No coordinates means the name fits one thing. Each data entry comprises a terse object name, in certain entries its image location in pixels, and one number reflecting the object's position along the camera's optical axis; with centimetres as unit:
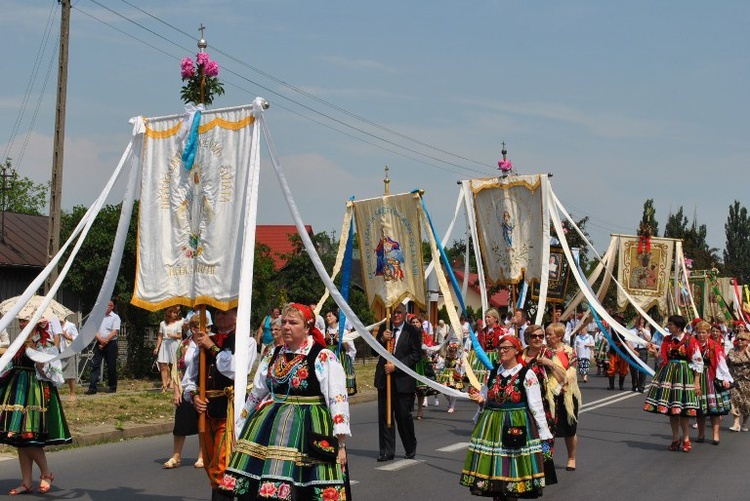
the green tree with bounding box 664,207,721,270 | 6188
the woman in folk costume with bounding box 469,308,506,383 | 1515
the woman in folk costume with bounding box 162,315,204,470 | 1064
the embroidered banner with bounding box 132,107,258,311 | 827
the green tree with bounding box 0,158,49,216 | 5654
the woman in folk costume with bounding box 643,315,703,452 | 1352
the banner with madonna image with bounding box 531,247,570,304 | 2095
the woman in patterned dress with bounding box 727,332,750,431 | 1622
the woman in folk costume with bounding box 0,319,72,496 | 935
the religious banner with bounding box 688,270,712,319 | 2973
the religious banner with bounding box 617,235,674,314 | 2048
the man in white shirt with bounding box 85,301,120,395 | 1933
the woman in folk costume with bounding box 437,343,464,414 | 1895
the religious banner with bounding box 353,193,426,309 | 1314
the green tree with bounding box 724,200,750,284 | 9519
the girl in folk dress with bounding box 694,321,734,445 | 1389
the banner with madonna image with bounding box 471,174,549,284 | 1666
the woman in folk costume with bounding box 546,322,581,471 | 1111
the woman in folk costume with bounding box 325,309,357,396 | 1812
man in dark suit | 1195
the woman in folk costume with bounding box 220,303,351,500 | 656
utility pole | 1888
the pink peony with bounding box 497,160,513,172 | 1722
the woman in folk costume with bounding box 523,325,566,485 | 889
